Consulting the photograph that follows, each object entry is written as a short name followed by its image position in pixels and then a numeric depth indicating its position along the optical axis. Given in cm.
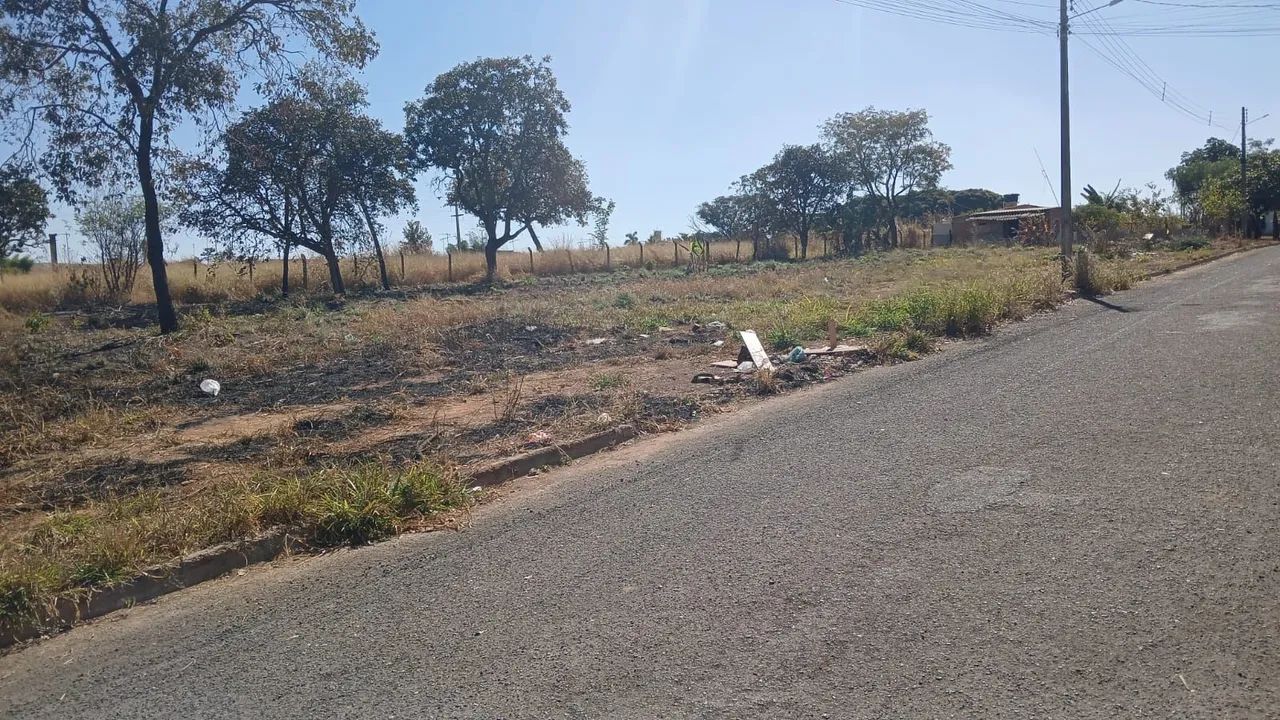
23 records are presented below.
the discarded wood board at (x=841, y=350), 1209
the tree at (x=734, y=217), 5688
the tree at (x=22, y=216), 2272
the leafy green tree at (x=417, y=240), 4347
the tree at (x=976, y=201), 7662
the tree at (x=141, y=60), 1638
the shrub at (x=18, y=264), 3433
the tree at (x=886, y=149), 5509
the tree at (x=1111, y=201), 4672
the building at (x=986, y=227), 5456
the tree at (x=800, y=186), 5484
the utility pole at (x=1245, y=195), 4566
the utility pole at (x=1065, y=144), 2116
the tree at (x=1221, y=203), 4488
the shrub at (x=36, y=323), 1932
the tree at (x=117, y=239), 2878
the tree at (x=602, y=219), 4347
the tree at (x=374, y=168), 3112
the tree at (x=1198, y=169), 5984
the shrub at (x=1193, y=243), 3703
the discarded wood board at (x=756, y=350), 1079
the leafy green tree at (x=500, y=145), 3925
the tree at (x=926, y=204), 6210
